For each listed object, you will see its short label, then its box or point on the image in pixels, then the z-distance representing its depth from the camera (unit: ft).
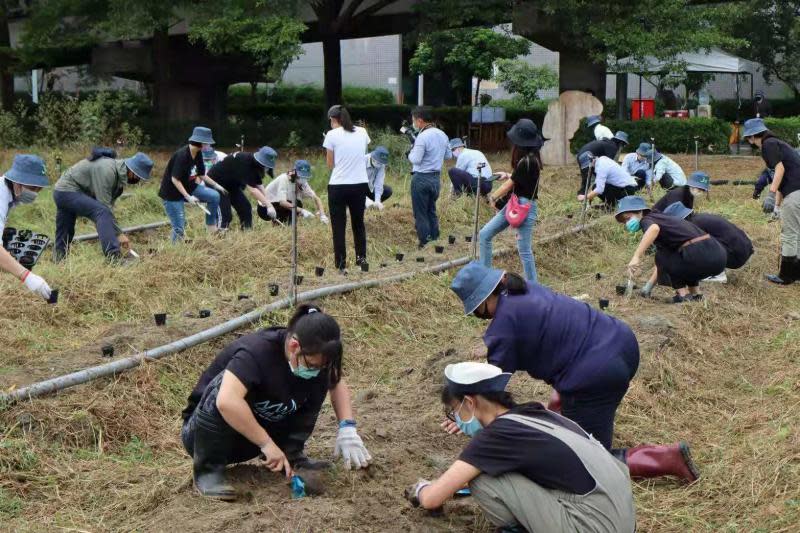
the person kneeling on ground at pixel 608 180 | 38.83
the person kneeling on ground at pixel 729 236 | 28.58
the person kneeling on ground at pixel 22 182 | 21.61
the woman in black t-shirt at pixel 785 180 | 30.40
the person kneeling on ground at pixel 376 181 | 41.50
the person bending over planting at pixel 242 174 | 35.50
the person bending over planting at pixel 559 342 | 13.37
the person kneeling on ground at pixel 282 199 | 37.60
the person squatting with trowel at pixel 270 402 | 12.41
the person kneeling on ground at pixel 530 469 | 11.21
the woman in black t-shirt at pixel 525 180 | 26.12
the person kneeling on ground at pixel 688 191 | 32.48
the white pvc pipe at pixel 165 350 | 17.78
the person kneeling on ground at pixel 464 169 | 43.60
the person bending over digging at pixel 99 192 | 30.76
